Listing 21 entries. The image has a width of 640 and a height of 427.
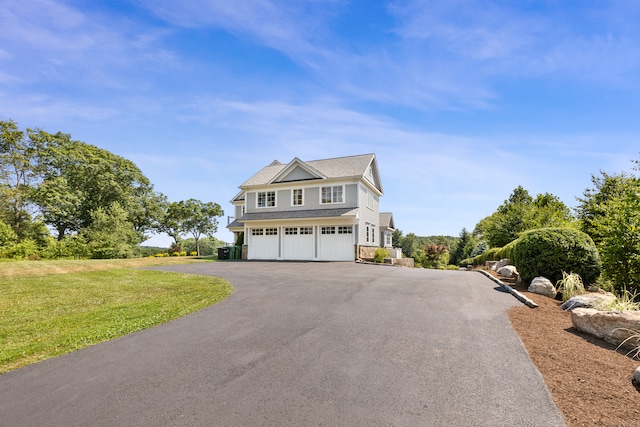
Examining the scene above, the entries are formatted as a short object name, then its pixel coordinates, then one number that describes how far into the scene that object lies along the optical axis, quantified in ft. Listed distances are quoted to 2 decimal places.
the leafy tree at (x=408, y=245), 205.10
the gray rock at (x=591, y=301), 20.71
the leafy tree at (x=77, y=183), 97.86
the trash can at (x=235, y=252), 88.89
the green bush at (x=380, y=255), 69.15
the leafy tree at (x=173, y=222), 136.76
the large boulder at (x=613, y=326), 15.90
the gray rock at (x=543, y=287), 28.29
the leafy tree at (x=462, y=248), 159.22
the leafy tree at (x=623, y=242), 24.14
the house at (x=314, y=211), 72.59
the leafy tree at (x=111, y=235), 83.41
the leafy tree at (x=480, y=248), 122.84
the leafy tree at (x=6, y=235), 81.10
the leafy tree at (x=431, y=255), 106.83
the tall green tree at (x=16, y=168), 92.99
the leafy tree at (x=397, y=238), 200.14
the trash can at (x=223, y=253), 88.53
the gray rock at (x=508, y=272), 38.88
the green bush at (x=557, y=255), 29.63
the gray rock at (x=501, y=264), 50.37
